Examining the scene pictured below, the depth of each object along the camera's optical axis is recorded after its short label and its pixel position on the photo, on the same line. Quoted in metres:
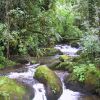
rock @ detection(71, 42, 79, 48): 9.01
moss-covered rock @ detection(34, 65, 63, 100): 4.51
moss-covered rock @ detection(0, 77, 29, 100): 4.03
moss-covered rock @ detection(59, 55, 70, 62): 6.37
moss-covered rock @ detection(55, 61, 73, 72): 5.71
